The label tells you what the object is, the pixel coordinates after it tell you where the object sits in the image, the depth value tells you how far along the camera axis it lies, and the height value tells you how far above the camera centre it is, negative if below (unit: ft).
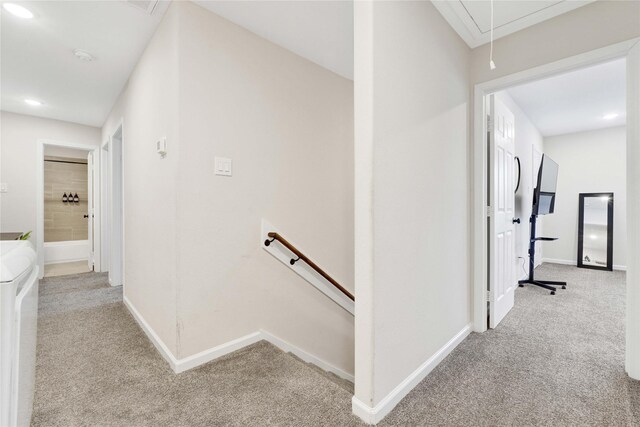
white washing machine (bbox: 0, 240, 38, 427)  2.52 -1.25
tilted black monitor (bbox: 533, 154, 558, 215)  12.32 +0.99
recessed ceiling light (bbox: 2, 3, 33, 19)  6.30 +4.58
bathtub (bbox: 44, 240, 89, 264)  18.20 -2.89
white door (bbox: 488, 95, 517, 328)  8.01 -0.16
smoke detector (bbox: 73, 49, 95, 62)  8.11 +4.55
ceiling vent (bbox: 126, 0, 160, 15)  6.12 +4.55
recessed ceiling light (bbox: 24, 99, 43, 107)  11.48 +4.44
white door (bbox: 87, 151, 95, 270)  15.26 +0.18
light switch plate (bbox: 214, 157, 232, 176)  6.48 +1.00
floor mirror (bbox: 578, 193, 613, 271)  15.53 -1.25
